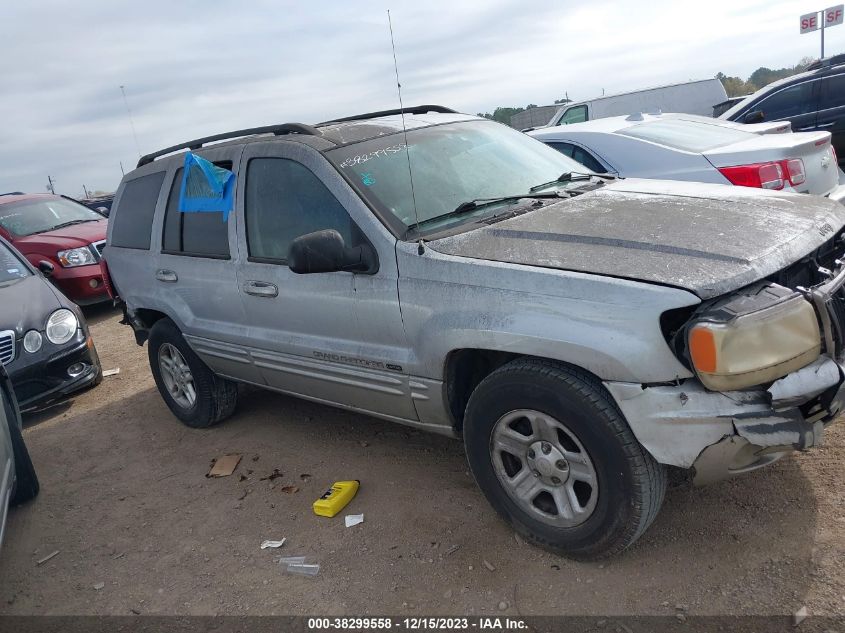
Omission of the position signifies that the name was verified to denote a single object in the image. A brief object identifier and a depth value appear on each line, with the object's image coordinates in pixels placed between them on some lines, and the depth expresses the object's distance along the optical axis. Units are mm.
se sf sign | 24656
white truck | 12125
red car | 9258
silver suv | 2361
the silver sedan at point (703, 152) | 4926
